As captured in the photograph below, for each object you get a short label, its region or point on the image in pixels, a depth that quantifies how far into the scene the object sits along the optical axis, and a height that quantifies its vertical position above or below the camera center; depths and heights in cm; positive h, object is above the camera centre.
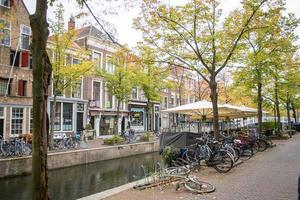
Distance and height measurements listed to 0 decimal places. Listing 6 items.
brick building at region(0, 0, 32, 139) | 1598 +265
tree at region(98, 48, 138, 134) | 2034 +326
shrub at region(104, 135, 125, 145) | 1635 -163
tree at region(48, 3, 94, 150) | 1420 +355
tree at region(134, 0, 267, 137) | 965 +357
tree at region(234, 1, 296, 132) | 1041 +349
